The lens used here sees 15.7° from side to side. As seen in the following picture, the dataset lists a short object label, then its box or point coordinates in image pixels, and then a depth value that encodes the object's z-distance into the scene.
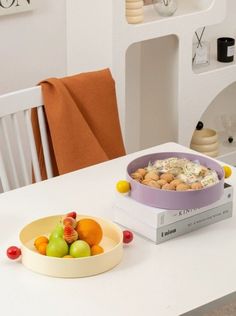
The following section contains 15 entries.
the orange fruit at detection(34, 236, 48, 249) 1.96
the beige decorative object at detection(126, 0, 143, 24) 3.28
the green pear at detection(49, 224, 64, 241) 1.93
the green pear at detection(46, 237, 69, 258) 1.91
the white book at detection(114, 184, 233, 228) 2.04
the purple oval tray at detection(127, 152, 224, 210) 2.04
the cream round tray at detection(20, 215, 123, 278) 1.89
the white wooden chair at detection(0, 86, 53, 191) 2.56
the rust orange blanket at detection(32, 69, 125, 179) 2.66
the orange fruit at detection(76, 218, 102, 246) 1.95
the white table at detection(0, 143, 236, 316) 1.79
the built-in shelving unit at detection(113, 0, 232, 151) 3.36
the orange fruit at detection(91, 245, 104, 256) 1.94
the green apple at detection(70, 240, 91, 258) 1.90
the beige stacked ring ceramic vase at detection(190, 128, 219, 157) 3.84
